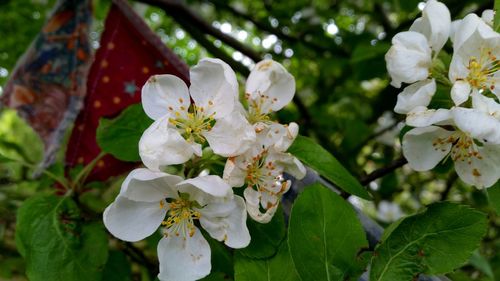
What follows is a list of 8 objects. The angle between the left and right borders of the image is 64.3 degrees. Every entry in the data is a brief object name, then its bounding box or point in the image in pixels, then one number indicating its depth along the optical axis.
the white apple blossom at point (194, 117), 0.11
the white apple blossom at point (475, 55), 0.13
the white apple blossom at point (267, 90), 0.14
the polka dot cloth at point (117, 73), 0.22
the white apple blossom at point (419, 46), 0.14
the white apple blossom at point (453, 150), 0.14
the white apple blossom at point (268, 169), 0.12
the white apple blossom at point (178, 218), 0.12
